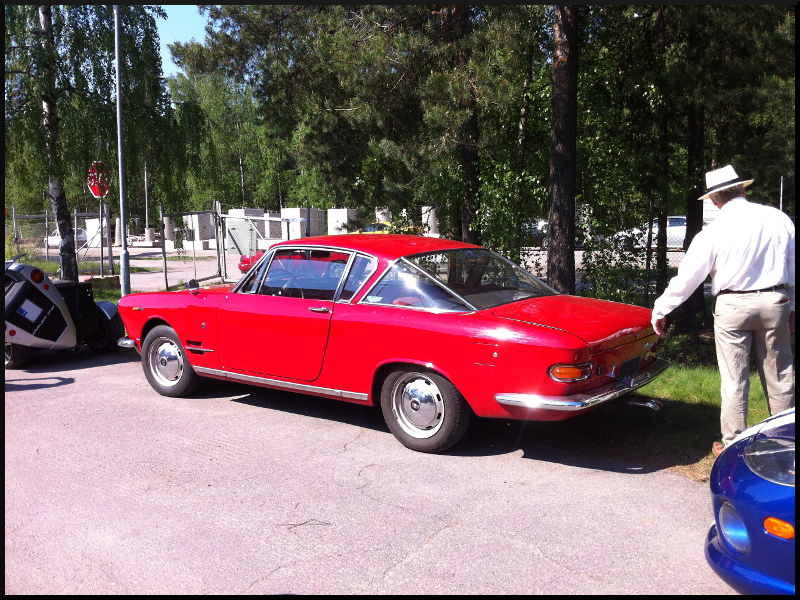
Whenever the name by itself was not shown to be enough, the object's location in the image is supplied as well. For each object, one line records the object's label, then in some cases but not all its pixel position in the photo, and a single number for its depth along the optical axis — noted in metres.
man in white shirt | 4.74
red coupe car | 4.88
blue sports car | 2.89
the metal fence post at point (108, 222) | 19.48
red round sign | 14.89
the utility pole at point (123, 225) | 13.09
